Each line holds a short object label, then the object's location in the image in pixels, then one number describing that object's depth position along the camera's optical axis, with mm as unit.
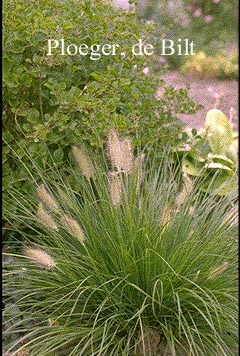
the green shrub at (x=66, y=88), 2775
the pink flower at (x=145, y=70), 3354
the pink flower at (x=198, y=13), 9766
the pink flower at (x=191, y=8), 9844
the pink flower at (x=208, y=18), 9672
